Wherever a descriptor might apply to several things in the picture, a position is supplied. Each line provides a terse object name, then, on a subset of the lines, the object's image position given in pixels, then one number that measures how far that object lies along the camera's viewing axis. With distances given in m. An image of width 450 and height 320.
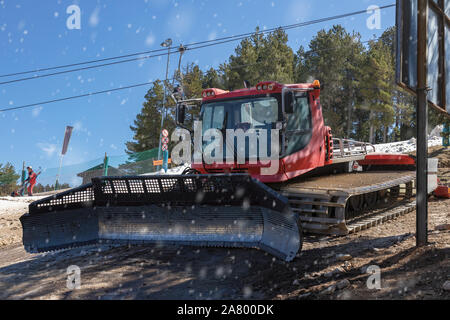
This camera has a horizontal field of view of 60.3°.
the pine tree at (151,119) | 48.00
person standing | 19.98
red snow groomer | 5.10
